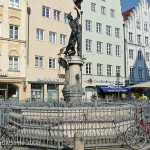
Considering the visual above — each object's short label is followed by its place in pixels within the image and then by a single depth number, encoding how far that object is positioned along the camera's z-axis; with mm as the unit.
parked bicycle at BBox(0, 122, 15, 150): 5688
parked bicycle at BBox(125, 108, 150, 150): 5831
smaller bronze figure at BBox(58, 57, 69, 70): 10254
